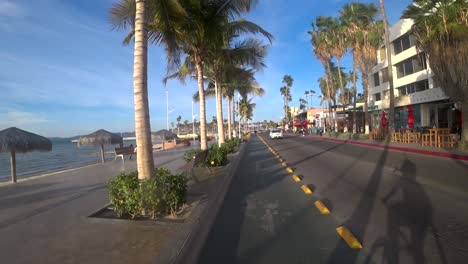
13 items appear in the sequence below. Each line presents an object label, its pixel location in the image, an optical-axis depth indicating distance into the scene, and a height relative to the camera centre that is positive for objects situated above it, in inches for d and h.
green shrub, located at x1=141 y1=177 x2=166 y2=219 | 252.8 -40.6
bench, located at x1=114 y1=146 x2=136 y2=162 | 1032.2 -32.5
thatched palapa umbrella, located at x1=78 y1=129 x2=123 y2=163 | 948.6 +6.4
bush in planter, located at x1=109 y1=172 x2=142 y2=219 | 259.0 -40.7
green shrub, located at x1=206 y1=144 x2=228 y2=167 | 629.6 -40.4
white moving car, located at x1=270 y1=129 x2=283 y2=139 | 2297.0 -17.6
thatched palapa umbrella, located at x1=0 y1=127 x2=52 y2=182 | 548.7 +5.3
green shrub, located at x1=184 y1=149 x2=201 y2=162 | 628.5 -33.1
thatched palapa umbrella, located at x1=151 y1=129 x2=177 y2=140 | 1724.9 +12.9
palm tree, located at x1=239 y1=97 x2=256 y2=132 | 2353.7 +178.9
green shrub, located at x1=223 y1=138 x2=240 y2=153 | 929.9 -39.3
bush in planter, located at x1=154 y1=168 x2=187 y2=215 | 261.7 -39.1
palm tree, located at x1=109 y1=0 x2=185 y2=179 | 276.1 +33.0
